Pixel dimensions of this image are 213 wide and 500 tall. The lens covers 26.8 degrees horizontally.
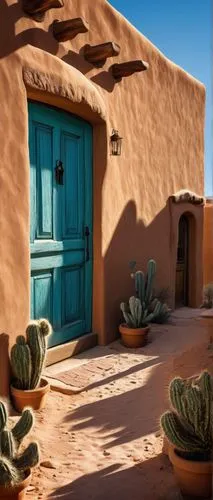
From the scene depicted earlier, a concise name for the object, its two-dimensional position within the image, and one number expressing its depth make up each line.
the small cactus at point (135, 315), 5.49
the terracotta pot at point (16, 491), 2.33
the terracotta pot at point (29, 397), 3.56
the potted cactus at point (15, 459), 2.31
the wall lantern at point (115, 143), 5.52
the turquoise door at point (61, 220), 4.41
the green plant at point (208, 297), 7.68
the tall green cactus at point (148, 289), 5.95
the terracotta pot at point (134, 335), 5.42
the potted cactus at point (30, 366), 3.57
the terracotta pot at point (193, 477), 2.35
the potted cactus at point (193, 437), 2.38
